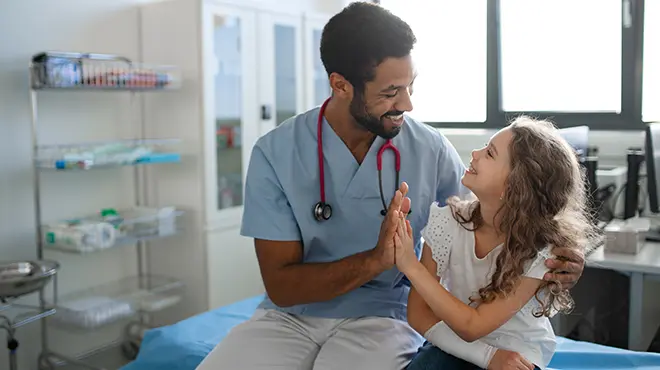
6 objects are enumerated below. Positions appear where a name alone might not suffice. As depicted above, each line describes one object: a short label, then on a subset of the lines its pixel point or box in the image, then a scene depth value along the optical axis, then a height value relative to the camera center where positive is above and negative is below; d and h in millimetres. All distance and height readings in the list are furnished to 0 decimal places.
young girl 1358 -259
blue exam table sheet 1703 -579
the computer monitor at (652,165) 2453 -130
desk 2072 -447
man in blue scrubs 1505 -168
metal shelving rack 2564 -99
